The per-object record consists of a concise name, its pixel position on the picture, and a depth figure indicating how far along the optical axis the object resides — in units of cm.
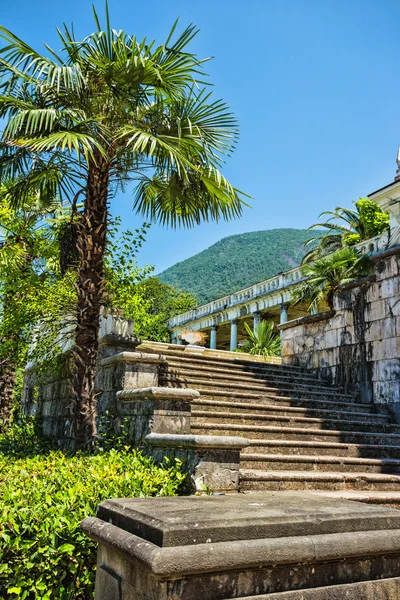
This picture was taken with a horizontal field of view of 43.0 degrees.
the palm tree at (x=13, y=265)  870
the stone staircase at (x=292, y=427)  548
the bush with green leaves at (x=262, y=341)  1942
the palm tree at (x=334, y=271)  1088
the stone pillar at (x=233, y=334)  2989
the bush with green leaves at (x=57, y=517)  301
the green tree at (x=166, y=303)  3534
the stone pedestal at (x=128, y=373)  652
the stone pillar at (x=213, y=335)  3175
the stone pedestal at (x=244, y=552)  219
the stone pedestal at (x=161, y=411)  543
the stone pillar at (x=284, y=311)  2544
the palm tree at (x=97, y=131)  652
